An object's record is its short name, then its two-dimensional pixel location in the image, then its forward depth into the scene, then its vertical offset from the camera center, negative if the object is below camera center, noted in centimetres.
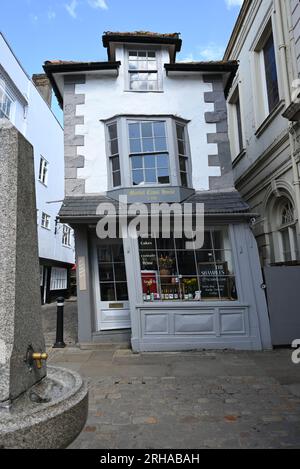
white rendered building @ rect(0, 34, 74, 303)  1544 +748
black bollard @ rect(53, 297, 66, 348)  776 -98
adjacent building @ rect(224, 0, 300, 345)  757 +379
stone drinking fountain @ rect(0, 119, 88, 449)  256 -50
